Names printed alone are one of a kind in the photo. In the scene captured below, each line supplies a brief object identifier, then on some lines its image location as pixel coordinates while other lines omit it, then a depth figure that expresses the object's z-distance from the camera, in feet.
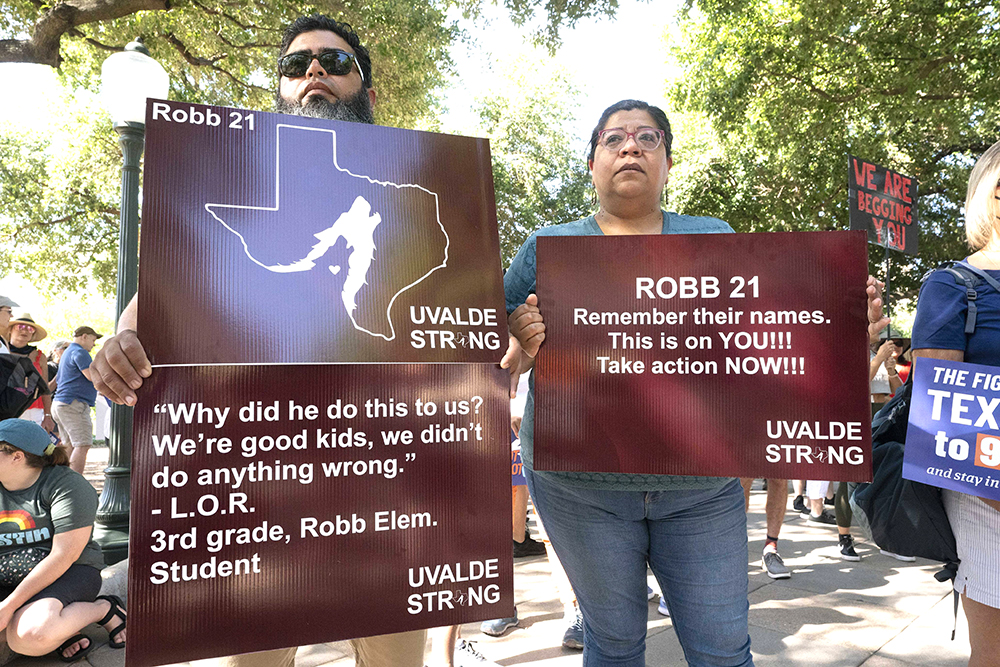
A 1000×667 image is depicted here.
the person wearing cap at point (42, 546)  10.98
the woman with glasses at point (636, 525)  6.26
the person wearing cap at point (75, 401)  25.93
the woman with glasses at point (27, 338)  23.73
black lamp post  16.94
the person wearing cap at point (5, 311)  23.43
